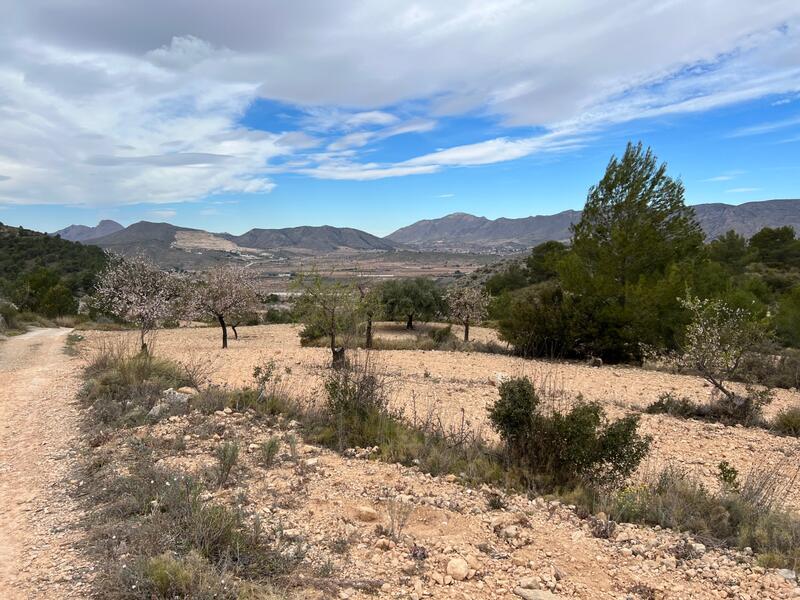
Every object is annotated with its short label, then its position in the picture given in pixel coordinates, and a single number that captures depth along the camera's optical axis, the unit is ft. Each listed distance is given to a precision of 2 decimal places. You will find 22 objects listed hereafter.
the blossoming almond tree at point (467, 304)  67.31
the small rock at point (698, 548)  12.16
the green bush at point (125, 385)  22.22
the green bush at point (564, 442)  16.62
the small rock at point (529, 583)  10.57
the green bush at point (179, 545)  9.66
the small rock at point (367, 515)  13.55
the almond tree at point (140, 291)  40.57
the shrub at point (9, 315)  66.60
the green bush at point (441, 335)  64.49
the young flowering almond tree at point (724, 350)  28.17
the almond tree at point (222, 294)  56.56
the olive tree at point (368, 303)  46.11
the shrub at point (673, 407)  29.07
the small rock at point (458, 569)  10.91
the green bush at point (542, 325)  51.11
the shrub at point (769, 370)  39.09
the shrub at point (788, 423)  26.35
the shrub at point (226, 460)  15.57
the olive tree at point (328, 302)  42.55
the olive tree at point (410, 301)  79.36
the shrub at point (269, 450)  17.34
